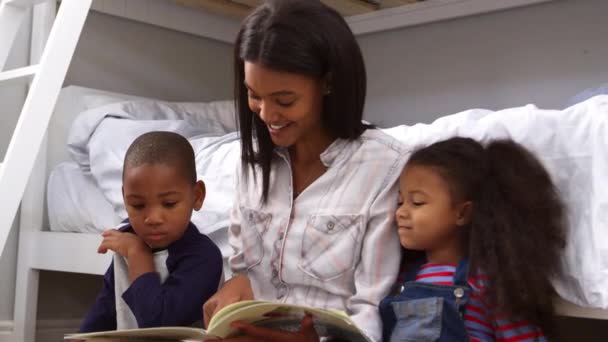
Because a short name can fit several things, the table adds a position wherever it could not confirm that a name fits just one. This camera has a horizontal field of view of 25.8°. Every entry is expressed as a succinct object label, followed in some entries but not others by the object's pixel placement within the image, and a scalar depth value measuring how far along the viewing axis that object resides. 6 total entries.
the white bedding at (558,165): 1.96
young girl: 1.95
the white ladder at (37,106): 2.65
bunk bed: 2.93
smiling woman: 2.04
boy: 2.08
